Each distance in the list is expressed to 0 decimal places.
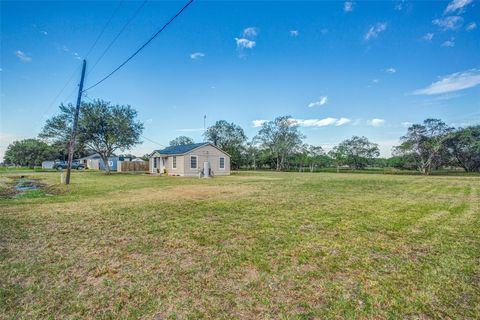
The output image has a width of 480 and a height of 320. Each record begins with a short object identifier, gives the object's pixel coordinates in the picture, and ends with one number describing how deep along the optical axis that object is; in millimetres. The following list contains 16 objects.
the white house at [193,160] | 21891
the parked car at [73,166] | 38497
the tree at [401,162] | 37491
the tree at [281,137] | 44250
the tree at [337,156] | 46656
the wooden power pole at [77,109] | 12464
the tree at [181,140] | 50500
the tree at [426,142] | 32753
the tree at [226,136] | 41562
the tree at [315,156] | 46406
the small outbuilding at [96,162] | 43419
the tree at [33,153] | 51000
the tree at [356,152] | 45750
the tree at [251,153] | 46719
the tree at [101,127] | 24016
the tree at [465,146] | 32375
